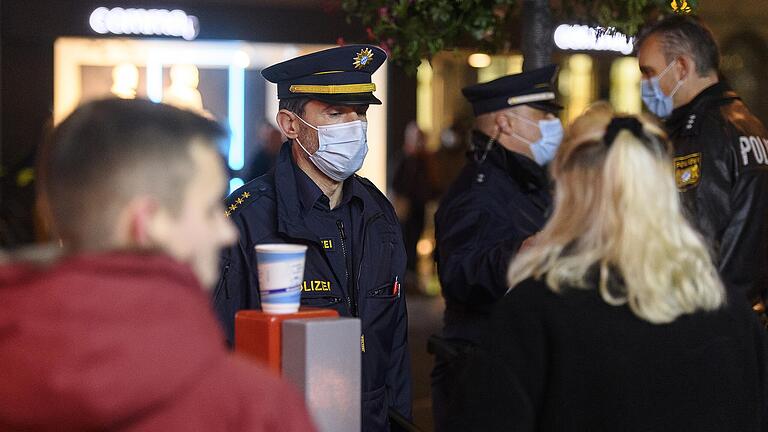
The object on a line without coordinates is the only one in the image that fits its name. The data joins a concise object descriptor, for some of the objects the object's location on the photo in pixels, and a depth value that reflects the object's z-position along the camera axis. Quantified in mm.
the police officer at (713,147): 4133
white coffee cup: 2332
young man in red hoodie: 1498
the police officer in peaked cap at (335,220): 3191
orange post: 2299
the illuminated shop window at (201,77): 10164
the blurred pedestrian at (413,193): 13078
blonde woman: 2195
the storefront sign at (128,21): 9703
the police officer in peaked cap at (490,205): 3977
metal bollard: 2213
